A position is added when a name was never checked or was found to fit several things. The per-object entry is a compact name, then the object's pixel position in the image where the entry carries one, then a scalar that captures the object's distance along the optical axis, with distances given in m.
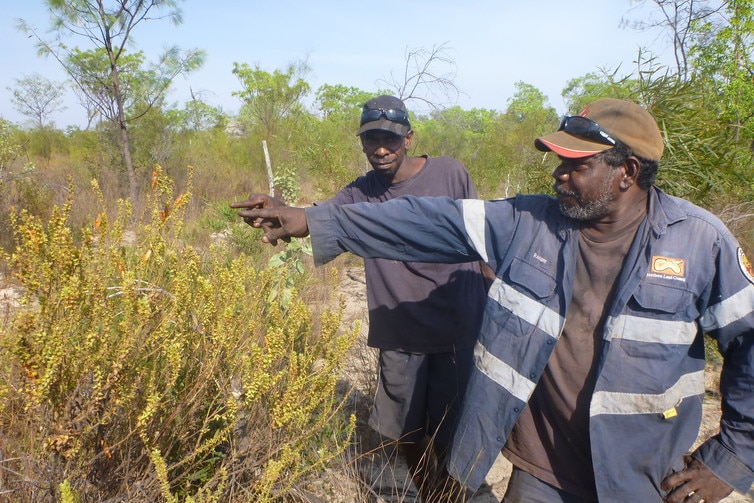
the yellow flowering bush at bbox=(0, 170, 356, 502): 1.34
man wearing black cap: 2.63
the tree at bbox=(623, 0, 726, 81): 15.12
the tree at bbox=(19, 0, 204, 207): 7.69
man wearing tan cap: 1.63
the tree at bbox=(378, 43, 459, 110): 8.21
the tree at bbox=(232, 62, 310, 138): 15.57
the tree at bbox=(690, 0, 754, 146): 6.62
